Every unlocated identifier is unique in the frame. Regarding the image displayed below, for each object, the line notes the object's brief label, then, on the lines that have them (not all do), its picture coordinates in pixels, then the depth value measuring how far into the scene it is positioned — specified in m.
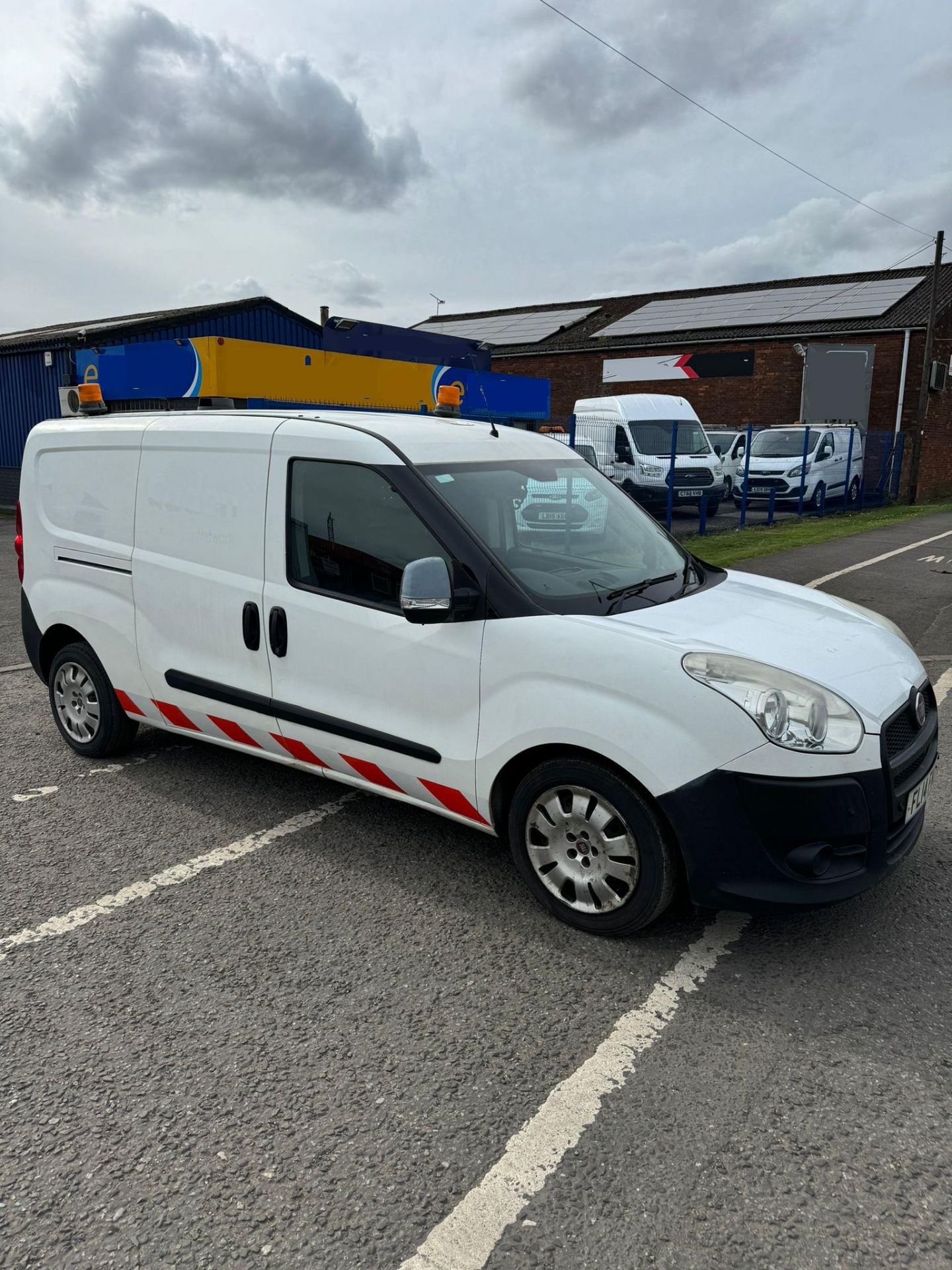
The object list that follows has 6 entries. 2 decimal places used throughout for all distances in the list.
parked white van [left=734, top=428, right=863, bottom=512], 20.44
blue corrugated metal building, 19.55
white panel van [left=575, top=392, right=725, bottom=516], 18.14
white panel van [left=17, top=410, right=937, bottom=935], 2.94
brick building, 28.08
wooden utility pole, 24.58
